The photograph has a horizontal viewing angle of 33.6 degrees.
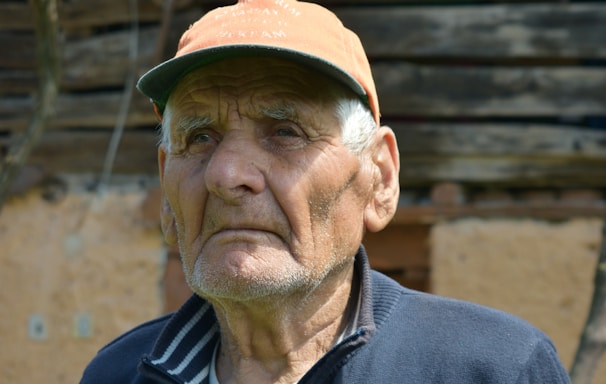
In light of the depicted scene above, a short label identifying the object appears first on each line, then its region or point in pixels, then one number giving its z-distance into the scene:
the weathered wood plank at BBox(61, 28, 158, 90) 5.33
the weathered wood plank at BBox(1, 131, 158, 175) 5.33
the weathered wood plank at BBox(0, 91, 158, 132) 5.34
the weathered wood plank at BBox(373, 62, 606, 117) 5.01
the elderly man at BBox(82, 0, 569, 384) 1.99
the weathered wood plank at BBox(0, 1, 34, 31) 5.45
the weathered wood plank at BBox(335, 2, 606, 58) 4.98
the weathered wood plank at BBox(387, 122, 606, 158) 4.99
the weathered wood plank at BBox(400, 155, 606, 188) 5.01
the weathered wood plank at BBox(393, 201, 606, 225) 5.02
